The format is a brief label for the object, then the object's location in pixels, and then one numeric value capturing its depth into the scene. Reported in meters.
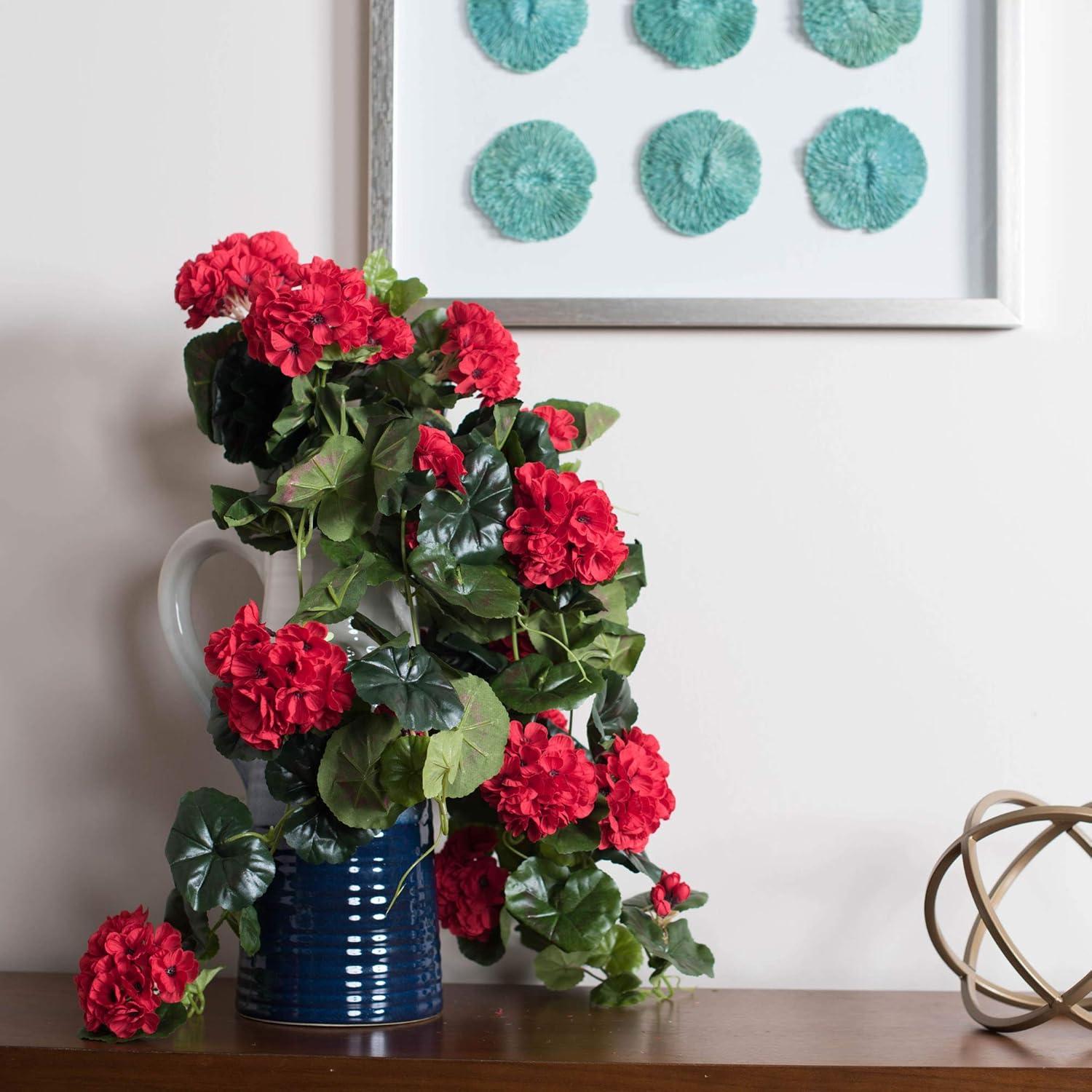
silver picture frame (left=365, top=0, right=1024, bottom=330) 2.07
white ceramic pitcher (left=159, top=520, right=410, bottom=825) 1.88
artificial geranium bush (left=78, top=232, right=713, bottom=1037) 1.80
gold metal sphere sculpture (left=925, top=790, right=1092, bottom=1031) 1.81
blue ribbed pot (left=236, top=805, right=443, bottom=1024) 1.85
